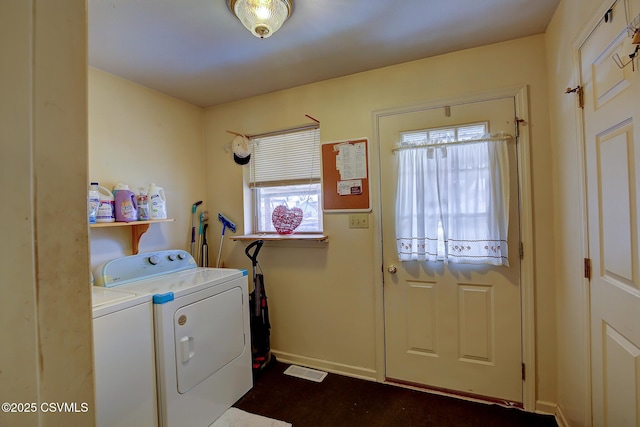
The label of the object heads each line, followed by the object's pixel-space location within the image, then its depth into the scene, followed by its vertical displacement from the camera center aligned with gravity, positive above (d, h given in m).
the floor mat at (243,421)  1.75 -1.29
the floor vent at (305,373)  2.23 -1.28
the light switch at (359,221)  2.16 -0.05
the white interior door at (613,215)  0.98 -0.03
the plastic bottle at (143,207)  2.07 +0.09
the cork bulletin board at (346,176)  2.16 +0.30
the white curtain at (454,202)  1.77 +0.07
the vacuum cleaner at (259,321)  2.34 -0.88
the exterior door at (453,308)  1.81 -0.66
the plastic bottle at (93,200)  1.75 +0.13
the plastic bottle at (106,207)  1.82 +0.09
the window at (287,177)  2.42 +0.35
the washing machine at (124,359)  1.29 -0.69
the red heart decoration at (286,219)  2.33 -0.02
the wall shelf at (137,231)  2.10 -0.09
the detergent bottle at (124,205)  1.94 +0.10
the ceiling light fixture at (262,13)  1.35 +1.00
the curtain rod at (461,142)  1.77 +0.46
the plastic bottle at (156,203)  2.11 +0.12
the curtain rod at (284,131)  2.38 +0.76
